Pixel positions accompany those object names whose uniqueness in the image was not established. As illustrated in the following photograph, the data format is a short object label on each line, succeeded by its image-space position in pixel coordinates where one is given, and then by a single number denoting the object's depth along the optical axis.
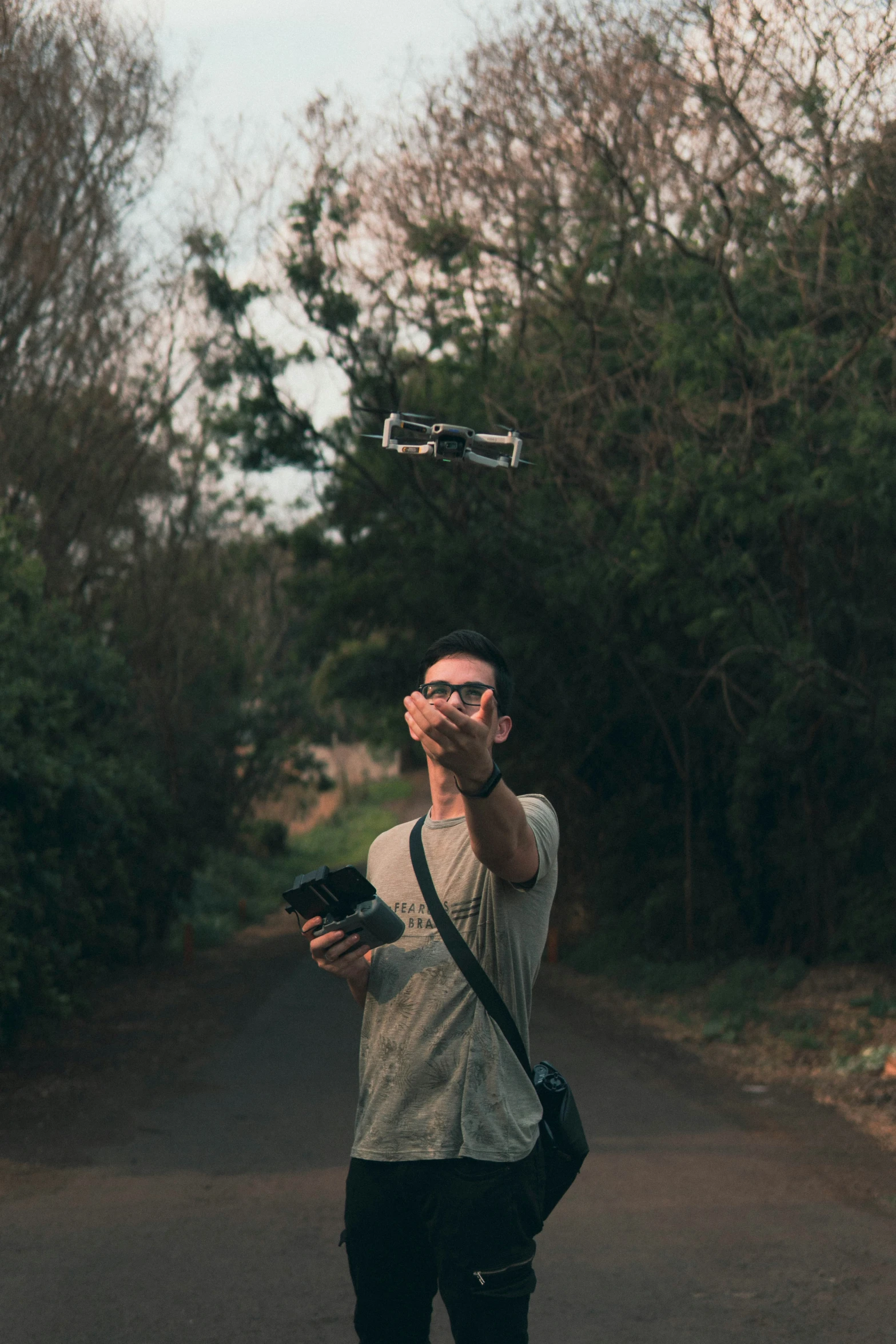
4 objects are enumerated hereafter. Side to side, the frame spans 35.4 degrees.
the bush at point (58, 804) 10.54
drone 5.32
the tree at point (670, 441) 12.11
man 2.96
